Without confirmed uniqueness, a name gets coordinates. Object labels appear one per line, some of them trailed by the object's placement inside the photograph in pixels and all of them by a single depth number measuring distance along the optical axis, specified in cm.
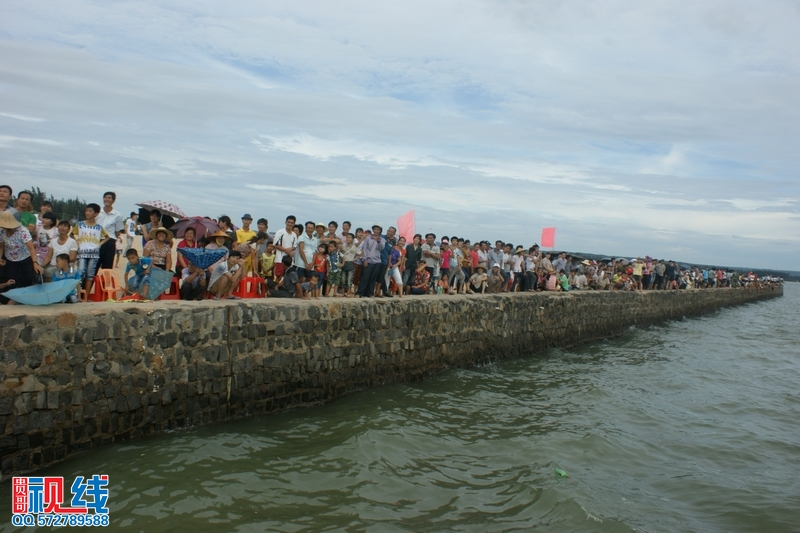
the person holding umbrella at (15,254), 704
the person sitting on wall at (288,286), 1000
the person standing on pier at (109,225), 859
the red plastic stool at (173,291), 888
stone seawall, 582
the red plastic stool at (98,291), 864
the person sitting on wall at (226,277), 872
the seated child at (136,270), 857
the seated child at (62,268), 777
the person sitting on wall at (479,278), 1614
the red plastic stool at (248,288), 972
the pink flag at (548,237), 2280
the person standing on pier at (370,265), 1154
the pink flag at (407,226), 1565
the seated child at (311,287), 1021
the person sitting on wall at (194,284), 870
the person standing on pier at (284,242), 1060
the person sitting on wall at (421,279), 1390
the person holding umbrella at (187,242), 910
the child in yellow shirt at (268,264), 1054
